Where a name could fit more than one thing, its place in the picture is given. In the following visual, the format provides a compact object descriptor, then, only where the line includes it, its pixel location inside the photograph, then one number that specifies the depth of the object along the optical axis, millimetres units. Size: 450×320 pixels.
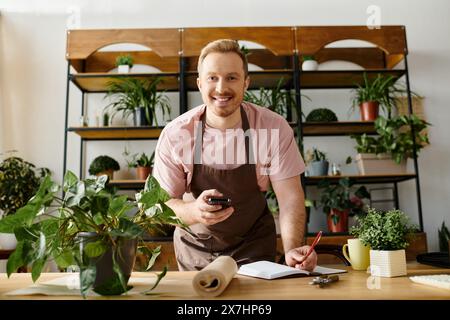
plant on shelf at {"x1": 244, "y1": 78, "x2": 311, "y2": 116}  3391
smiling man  1785
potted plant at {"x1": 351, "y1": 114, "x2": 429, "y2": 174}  3318
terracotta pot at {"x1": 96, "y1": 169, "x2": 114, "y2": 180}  3424
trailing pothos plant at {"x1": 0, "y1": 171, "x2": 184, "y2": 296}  867
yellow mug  1354
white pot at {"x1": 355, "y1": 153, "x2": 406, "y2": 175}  3369
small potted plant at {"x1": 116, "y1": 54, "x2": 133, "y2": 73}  3547
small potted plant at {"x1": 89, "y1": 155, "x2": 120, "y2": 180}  3404
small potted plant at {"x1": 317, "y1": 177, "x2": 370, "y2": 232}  3309
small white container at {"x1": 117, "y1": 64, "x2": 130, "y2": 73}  3545
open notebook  1147
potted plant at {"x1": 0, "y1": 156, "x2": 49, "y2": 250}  3355
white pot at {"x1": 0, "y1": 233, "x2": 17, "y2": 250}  3117
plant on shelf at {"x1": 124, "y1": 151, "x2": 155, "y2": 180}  3416
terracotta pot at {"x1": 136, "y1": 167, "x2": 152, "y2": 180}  3408
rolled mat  905
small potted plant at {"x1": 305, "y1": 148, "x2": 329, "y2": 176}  3398
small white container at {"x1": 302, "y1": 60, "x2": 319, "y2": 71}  3566
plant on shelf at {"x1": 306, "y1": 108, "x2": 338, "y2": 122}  3492
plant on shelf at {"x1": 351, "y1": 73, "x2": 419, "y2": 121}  3477
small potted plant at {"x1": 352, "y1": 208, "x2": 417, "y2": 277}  1187
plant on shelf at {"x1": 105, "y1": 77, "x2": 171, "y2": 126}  3445
